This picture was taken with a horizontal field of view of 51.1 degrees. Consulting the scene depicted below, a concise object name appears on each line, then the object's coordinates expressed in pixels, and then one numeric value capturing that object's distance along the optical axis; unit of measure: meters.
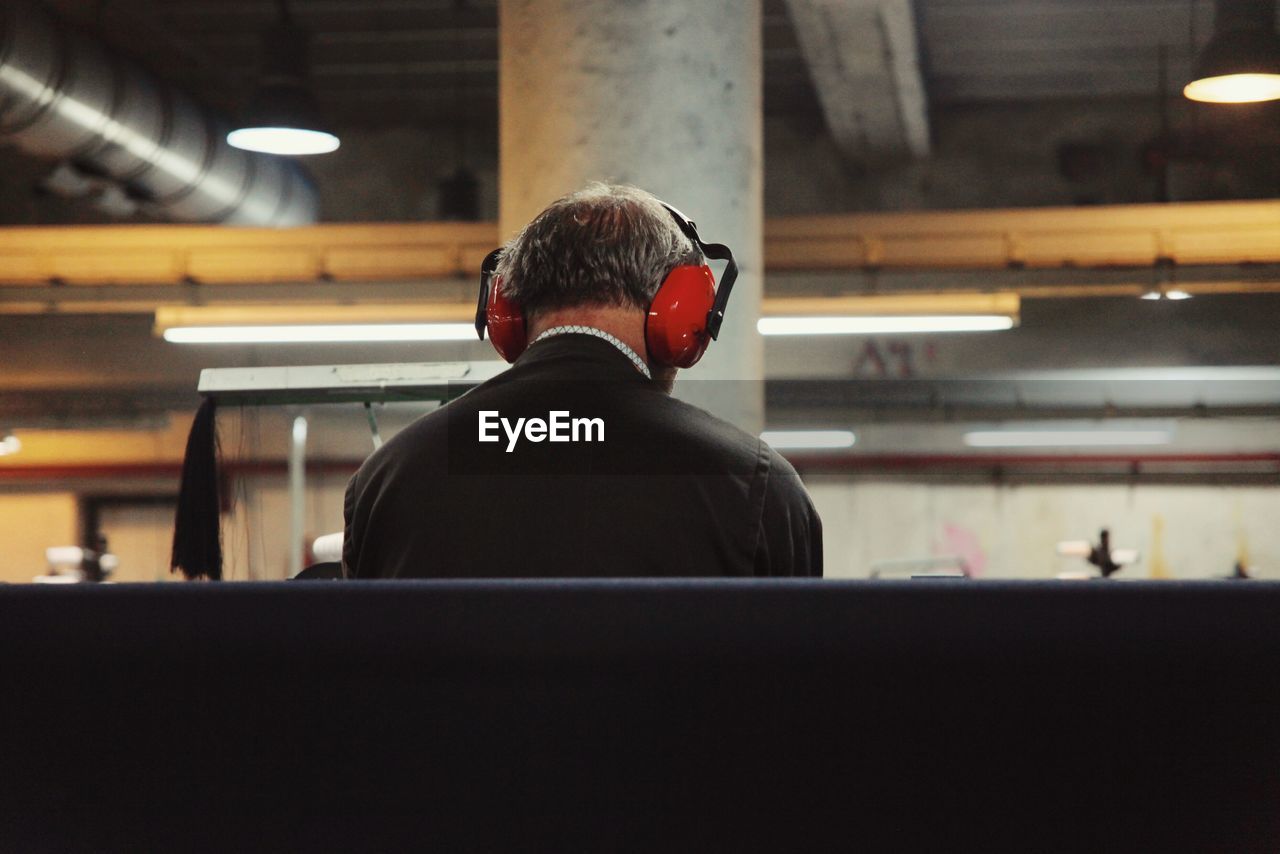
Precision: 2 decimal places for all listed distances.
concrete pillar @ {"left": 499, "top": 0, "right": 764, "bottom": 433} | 3.78
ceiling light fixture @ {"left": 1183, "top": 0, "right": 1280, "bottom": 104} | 5.36
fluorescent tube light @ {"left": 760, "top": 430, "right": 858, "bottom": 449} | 15.27
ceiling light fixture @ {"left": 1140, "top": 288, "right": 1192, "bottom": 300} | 9.54
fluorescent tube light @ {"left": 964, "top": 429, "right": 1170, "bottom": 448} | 15.01
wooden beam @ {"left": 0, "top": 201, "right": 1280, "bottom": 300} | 9.16
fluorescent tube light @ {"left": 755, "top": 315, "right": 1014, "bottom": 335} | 9.46
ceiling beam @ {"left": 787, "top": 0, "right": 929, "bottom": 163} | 7.22
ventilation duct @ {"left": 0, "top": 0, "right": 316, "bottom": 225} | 6.38
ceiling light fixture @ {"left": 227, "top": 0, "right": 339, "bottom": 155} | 6.27
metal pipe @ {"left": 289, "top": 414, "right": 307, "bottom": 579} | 3.22
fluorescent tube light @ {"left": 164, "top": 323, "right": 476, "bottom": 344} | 9.49
